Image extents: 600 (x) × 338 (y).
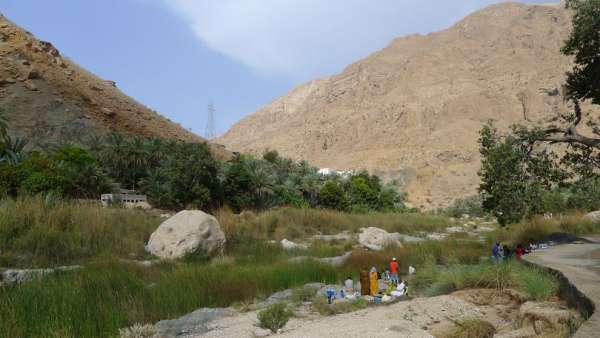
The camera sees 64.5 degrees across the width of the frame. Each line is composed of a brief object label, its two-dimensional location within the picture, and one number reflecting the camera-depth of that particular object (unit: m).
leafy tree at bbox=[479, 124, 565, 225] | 14.26
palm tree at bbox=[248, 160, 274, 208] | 36.16
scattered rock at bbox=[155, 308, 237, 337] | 7.67
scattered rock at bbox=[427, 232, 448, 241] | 27.75
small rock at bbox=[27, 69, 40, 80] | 45.52
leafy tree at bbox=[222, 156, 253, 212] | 34.84
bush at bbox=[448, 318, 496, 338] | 6.54
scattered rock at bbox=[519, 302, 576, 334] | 5.78
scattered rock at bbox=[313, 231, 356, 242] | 23.38
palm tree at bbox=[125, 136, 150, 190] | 34.91
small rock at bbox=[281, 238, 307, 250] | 18.55
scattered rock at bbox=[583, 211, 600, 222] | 22.57
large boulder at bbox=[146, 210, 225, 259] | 14.99
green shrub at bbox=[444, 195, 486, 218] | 60.15
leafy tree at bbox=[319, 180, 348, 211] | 43.12
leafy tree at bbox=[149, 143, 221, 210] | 30.48
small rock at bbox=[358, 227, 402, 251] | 20.19
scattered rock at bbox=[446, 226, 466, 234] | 33.68
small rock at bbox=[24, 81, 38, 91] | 44.53
